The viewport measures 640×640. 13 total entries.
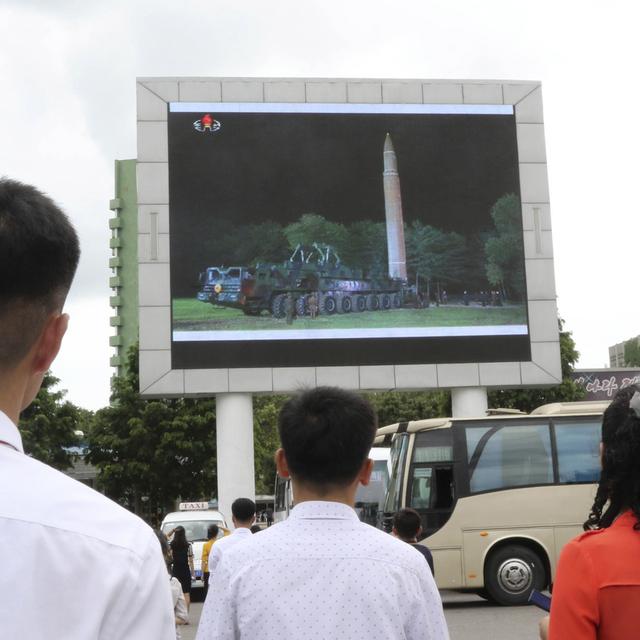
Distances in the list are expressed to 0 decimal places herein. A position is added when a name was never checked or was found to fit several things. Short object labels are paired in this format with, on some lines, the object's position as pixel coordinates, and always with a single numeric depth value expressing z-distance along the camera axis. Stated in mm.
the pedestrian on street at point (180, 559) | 16281
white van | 24938
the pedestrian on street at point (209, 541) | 16766
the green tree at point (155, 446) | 44375
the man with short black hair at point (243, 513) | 9383
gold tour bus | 19453
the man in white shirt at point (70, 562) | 1539
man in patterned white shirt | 3209
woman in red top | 2615
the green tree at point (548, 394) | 46812
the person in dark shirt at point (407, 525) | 10016
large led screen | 27344
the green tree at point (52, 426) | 46250
